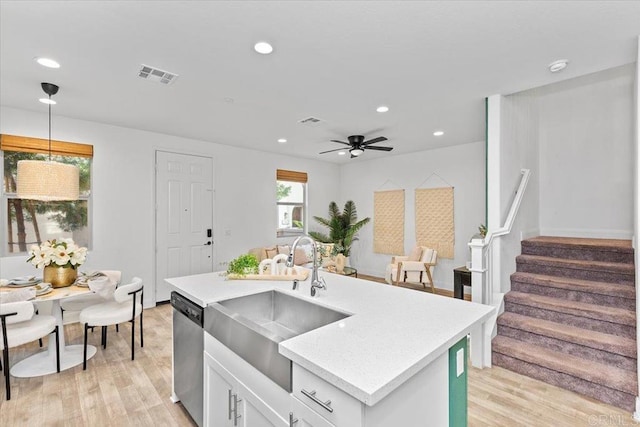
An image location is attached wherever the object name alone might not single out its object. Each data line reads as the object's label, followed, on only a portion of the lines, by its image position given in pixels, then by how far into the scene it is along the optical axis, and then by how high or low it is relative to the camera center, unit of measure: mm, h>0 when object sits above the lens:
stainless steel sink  1307 -611
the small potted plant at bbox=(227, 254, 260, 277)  2357 -406
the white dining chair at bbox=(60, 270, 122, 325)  3064 -926
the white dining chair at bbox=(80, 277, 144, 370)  2807 -910
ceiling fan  4691 +1060
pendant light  2760 +317
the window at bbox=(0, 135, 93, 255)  3621 +89
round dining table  2662 -1360
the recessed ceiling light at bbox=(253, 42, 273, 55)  2234 +1222
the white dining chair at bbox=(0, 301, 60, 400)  2295 -922
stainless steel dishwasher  1923 -925
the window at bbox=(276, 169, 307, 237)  6453 +267
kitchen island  1014 -538
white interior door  4742 -37
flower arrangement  2744 -367
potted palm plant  6910 -328
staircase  2441 -1011
